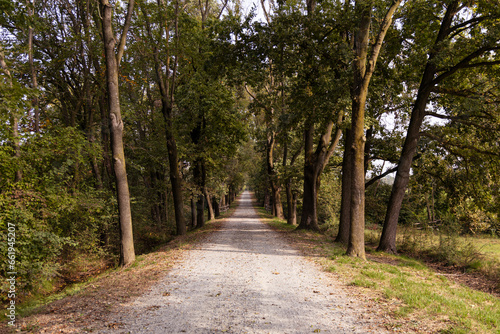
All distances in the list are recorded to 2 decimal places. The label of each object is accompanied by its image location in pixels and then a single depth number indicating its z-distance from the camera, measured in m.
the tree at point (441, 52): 8.98
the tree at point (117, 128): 7.99
